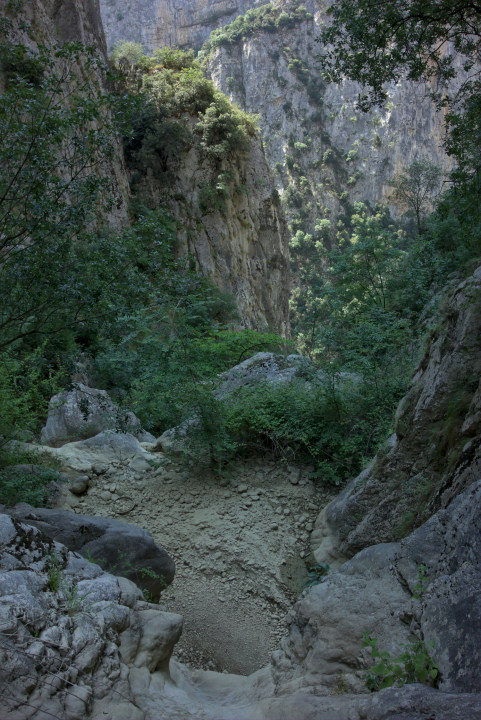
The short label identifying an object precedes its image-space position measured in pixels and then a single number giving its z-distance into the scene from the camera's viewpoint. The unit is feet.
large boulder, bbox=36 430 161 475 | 24.63
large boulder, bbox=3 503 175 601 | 15.05
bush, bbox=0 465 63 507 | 17.78
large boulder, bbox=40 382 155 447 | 28.37
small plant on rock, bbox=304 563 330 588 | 17.85
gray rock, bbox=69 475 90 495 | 22.97
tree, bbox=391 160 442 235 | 81.55
